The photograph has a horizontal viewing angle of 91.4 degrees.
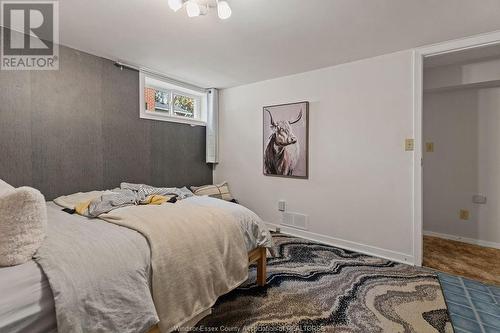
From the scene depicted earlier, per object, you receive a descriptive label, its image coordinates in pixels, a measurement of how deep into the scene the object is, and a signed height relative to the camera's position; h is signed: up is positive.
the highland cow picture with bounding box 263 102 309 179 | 3.13 +0.35
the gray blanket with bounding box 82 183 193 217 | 1.71 -0.27
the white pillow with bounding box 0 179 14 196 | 1.32 -0.14
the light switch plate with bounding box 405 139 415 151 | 2.43 +0.22
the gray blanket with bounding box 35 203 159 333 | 0.94 -0.48
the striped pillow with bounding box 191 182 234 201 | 3.55 -0.38
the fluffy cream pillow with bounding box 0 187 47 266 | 0.97 -0.25
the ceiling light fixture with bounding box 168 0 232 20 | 1.55 +1.03
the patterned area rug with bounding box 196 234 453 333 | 1.58 -1.01
